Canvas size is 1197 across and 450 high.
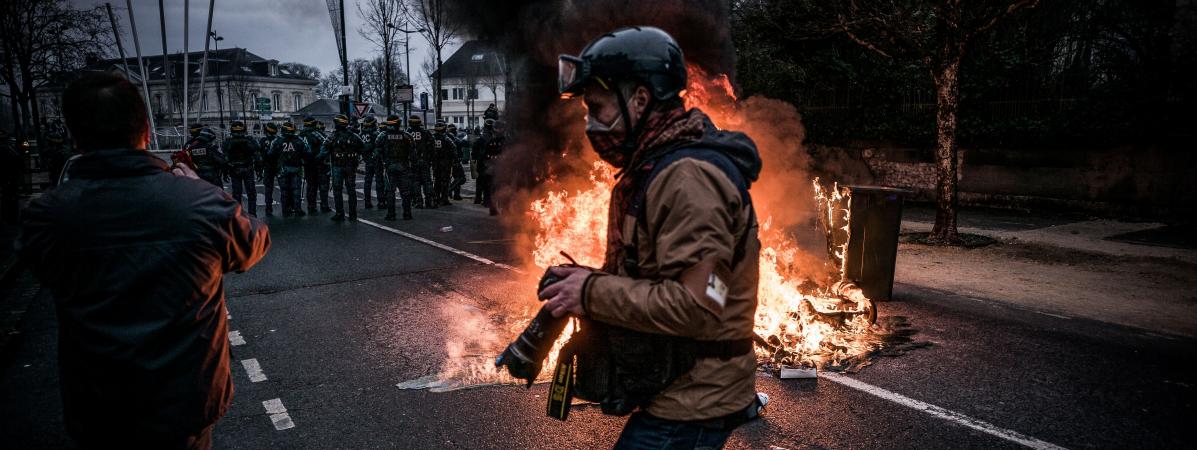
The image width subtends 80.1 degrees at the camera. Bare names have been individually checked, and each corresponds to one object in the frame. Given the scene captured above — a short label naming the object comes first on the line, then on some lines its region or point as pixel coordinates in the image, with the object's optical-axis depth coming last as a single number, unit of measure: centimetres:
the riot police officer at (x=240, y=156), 1328
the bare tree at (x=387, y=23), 2875
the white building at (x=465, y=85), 6350
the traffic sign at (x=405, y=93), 2381
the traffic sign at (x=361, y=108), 2327
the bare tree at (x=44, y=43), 2731
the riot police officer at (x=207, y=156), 1234
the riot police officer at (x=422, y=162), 1405
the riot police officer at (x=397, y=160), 1304
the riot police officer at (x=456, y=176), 1647
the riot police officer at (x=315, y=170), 1366
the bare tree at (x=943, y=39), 959
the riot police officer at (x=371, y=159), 1428
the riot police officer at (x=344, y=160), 1305
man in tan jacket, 179
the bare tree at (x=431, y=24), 2377
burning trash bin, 678
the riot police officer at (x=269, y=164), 1439
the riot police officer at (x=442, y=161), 1552
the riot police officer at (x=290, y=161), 1327
